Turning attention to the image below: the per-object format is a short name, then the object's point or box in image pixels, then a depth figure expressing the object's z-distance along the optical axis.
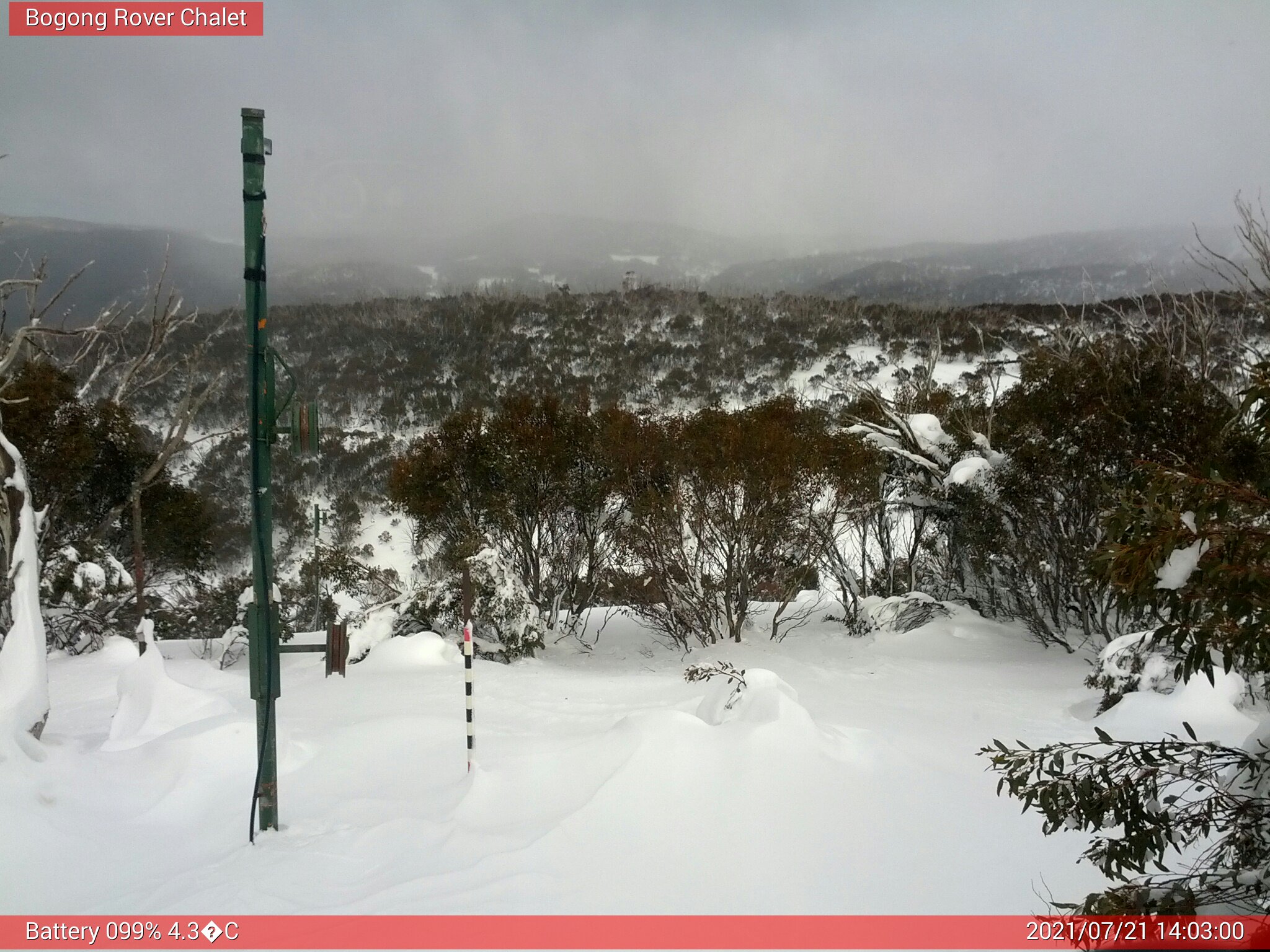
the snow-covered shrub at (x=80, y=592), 12.59
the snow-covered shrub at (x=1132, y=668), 7.23
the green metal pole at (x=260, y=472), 3.96
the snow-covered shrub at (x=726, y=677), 5.77
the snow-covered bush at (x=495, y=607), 11.68
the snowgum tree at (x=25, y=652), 4.67
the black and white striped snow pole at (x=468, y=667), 4.87
